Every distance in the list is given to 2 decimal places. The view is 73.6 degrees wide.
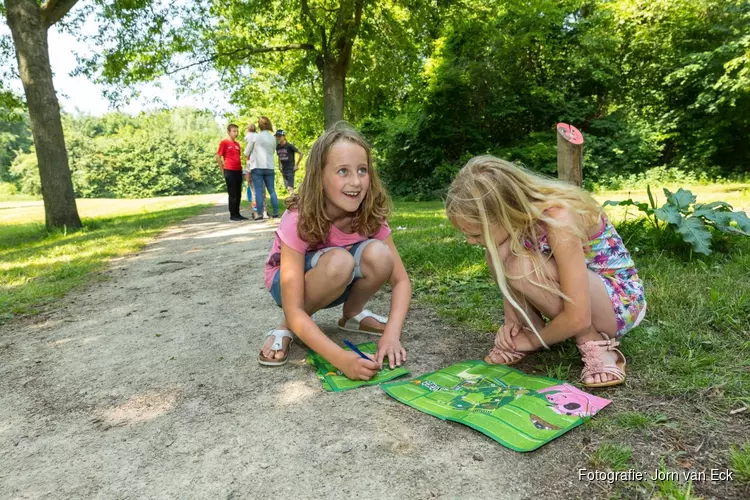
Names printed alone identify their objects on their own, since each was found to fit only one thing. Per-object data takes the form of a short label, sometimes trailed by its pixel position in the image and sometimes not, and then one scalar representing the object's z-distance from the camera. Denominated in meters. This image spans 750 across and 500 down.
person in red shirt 8.53
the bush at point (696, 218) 3.34
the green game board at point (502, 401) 1.68
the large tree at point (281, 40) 11.47
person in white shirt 8.08
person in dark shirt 9.80
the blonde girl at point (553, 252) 1.95
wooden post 3.48
